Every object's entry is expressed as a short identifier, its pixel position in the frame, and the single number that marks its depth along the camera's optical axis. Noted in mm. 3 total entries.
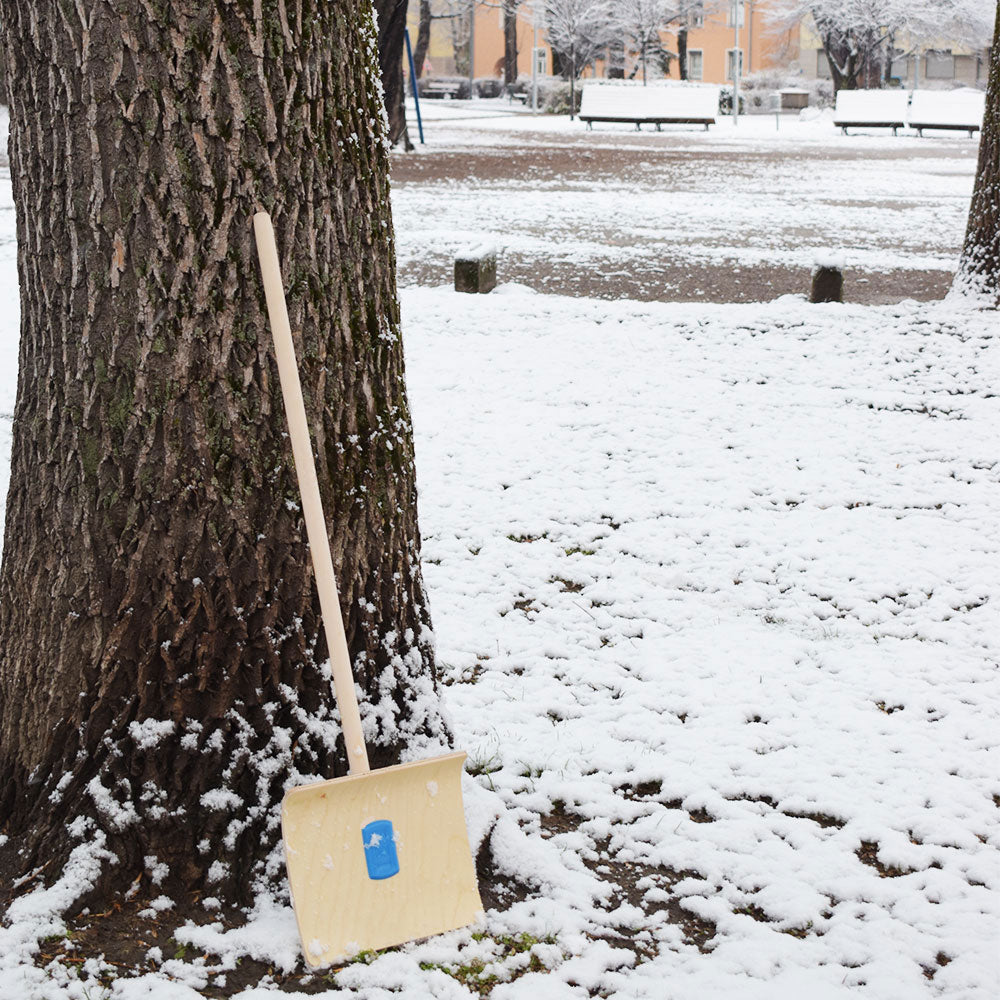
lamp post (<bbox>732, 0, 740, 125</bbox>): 30731
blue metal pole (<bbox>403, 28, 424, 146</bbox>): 19994
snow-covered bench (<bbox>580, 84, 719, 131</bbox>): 30156
